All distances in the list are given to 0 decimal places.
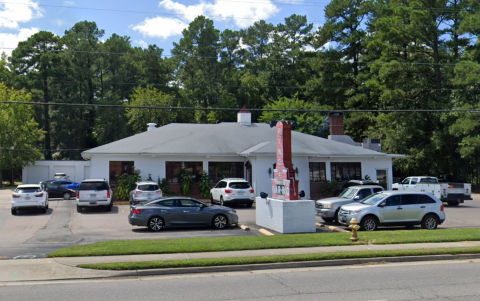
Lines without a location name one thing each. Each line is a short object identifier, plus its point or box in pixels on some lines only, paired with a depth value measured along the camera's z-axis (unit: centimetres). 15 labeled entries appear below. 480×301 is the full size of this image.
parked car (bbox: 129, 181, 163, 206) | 2595
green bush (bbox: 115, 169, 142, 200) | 3080
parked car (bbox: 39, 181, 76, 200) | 3540
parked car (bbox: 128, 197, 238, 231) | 1838
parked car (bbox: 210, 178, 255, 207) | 2702
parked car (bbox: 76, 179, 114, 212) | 2502
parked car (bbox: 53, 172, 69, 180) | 5025
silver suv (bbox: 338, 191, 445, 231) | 1830
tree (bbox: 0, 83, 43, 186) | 5284
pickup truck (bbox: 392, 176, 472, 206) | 2909
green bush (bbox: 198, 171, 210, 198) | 3231
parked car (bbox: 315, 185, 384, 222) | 2027
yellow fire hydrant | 1451
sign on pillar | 1783
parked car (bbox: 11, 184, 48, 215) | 2441
